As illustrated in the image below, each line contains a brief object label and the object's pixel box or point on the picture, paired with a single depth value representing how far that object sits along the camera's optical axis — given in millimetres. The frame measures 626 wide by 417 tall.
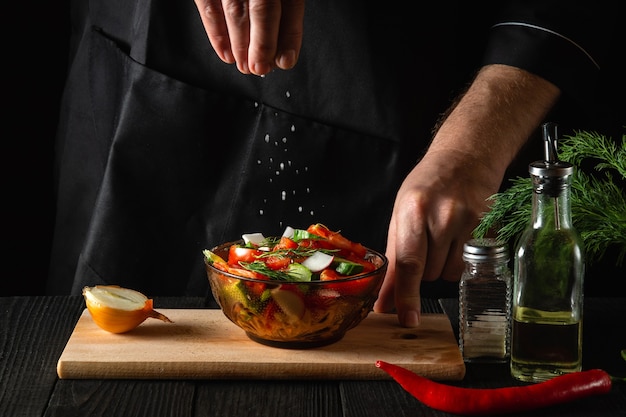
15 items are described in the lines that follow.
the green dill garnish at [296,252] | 1208
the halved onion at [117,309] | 1223
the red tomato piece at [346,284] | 1168
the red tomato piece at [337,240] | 1247
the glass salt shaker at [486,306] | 1193
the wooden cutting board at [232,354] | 1156
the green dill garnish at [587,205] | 1177
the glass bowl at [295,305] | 1160
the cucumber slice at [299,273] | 1171
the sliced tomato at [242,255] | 1223
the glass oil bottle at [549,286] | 1128
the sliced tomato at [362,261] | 1212
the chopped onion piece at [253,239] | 1277
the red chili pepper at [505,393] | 1093
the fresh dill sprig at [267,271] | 1169
